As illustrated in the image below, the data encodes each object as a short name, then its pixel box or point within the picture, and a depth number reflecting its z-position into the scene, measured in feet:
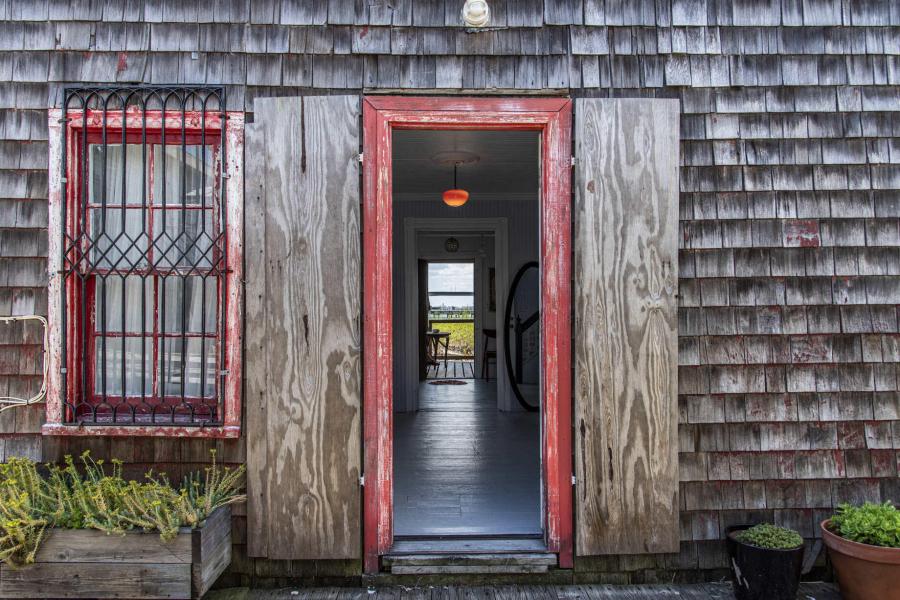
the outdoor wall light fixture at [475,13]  8.09
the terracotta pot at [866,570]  7.22
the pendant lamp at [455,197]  15.92
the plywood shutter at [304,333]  8.00
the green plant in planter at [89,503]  6.88
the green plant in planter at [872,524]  7.34
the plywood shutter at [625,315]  8.13
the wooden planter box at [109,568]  6.95
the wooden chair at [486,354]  26.32
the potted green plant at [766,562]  7.50
